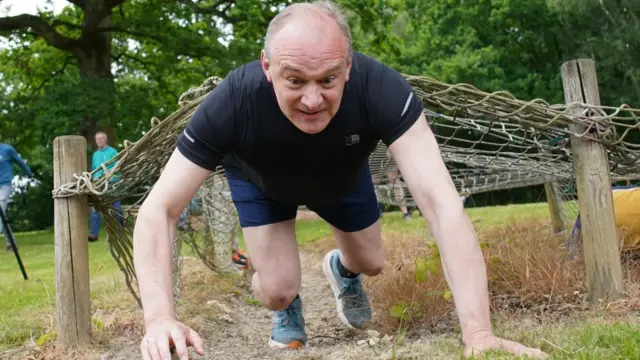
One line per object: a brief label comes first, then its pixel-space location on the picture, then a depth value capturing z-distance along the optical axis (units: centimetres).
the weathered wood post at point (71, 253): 380
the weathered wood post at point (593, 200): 374
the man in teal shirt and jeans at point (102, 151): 1005
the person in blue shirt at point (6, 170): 924
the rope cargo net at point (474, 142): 374
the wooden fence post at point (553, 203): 619
